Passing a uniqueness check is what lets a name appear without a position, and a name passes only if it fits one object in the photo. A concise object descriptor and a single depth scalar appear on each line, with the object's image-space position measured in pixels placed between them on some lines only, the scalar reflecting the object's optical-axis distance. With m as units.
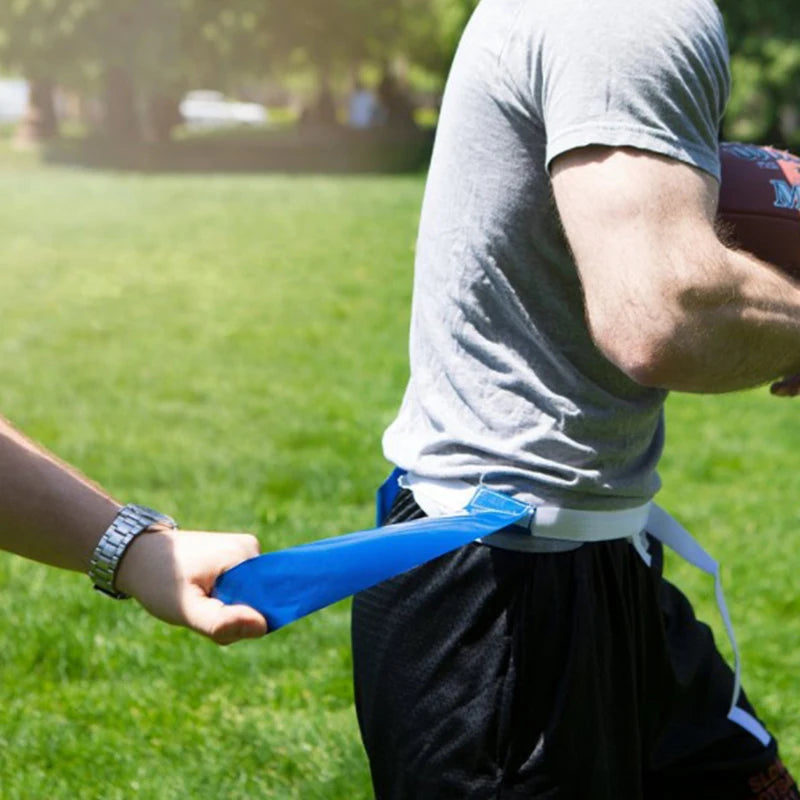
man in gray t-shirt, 1.81
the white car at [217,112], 56.50
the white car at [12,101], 61.62
